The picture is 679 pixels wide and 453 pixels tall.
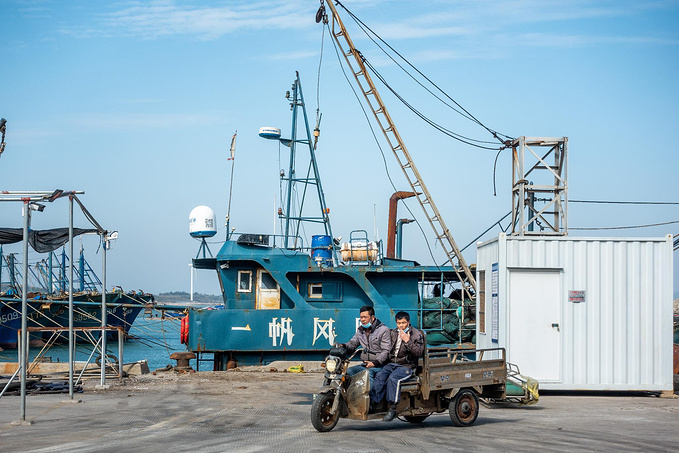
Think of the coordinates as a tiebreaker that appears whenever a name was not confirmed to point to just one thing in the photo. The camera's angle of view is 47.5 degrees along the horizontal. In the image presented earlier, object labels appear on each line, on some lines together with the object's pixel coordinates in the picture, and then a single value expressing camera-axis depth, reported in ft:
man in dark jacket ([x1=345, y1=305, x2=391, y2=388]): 32.09
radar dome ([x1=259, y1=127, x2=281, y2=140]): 82.28
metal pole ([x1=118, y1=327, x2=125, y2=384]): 53.43
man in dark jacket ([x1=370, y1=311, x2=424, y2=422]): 31.40
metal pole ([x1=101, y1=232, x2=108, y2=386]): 50.85
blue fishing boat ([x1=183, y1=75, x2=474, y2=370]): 75.51
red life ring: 77.36
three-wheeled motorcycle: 31.12
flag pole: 82.23
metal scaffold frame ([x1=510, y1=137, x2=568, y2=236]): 52.70
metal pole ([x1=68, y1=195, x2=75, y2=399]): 43.14
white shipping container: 47.29
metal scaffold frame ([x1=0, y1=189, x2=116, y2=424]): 34.55
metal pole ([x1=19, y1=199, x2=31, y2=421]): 34.18
